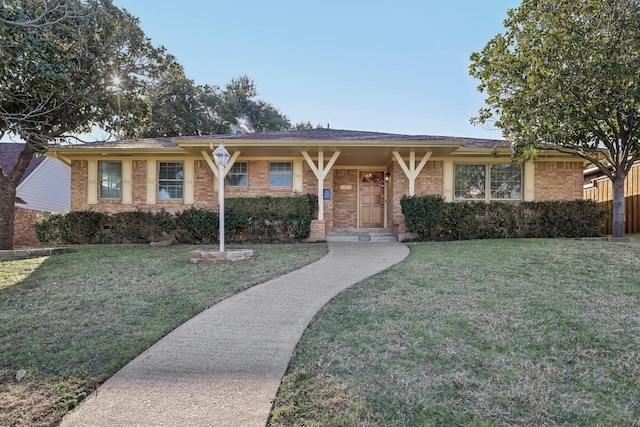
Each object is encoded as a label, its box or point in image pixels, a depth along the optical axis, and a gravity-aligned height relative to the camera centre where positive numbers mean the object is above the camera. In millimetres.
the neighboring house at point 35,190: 15094 +1059
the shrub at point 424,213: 10516 +20
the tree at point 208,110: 22156 +6780
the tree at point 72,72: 6366 +2807
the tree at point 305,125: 31516 +7508
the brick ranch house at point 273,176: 12055 +1215
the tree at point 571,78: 7844 +3060
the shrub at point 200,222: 10688 -297
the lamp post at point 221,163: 7871 +1044
